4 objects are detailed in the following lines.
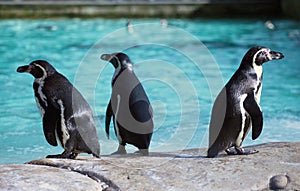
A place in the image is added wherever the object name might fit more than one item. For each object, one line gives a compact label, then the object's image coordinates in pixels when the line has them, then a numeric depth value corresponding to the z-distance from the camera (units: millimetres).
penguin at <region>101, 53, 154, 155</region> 8008
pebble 6313
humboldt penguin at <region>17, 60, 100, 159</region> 7320
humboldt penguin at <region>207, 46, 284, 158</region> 7437
